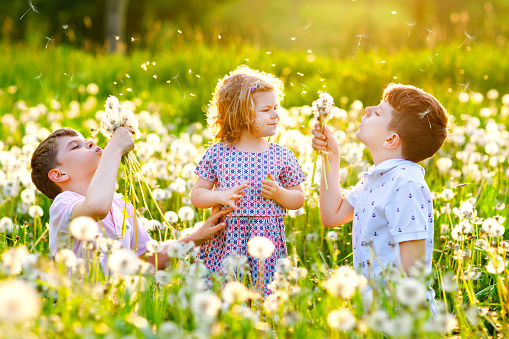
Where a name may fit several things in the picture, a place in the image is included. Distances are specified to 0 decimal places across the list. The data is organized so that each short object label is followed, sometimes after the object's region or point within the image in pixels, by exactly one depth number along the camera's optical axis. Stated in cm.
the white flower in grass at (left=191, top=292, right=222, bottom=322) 153
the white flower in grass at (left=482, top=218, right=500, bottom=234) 308
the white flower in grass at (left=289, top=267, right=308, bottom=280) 228
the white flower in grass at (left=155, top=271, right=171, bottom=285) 230
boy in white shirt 284
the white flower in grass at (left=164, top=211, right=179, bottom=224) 358
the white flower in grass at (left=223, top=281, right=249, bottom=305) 188
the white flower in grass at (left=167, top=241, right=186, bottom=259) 236
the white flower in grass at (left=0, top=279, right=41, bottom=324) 134
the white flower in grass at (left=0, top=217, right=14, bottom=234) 345
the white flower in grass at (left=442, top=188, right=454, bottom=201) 369
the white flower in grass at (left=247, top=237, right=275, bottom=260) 223
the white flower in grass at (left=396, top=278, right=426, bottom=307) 167
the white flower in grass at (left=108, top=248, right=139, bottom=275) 192
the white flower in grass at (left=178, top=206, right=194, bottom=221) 354
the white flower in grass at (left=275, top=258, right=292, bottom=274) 210
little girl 342
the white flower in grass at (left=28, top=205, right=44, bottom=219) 368
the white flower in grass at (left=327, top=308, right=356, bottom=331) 171
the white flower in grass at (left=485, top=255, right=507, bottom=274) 242
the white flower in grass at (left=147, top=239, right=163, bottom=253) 246
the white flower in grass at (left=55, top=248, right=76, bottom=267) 212
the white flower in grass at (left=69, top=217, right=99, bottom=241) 211
